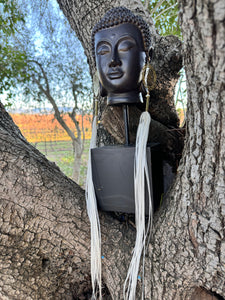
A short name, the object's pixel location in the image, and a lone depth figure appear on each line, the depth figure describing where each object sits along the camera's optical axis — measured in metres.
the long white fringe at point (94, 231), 0.90
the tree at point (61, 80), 3.65
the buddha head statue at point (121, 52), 0.89
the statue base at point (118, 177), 0.87
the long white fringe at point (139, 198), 0.80
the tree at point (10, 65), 2.74
